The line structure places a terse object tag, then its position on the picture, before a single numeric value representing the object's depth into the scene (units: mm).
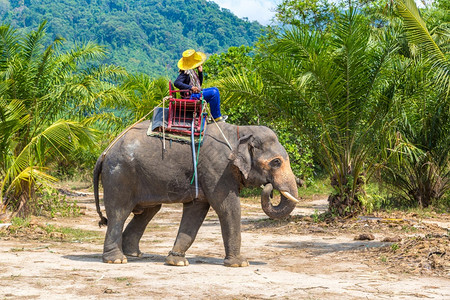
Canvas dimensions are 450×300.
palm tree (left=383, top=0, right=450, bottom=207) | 11812
